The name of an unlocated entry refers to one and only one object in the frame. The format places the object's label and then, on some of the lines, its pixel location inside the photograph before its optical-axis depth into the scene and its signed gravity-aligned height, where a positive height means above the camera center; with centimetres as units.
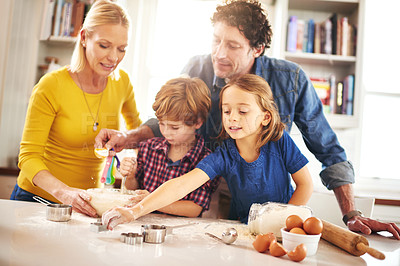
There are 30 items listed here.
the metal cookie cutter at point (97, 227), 73 -18
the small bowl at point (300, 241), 66 -16
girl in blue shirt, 95 -1
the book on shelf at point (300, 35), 223 +76
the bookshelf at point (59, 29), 152 +47
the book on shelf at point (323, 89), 226 +43
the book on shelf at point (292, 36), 221 +74
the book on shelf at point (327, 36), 223 +76
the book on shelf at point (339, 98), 224 +38
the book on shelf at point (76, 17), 156 +55
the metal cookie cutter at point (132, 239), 66 -18
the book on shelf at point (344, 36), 222 +77
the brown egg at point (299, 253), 62 -18
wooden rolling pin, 66 -17
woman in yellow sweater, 104 +9
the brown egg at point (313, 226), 66 -13
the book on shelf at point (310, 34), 224 +77
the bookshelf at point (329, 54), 219 +65
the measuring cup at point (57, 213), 79 -17
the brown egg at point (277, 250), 65 -18
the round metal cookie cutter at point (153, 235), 68 -18
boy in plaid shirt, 108 +0
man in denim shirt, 110 +22
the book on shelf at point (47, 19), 154 +51
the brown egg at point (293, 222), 70 -14
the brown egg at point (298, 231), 67 -15
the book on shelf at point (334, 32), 224 +79
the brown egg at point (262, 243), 67 -17
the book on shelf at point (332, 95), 224 +40
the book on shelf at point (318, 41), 224 +73
